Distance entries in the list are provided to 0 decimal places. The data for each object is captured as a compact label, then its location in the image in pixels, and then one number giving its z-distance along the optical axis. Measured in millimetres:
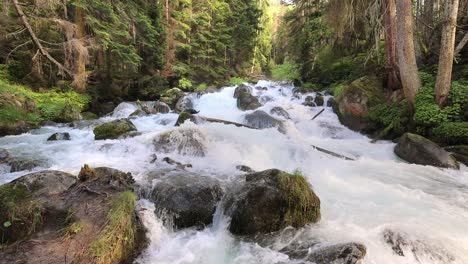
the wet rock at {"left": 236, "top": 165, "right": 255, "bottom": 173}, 6555
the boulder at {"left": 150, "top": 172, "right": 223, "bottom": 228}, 4531
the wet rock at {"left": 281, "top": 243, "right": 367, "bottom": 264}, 3422
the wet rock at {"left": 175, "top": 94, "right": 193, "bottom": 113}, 15914
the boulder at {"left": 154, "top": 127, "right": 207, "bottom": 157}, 7633
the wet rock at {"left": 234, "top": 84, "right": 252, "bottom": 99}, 17966
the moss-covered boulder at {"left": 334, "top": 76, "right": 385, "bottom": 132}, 11438
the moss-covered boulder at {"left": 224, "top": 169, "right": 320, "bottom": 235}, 4273
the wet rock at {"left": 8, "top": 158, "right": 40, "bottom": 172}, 6082
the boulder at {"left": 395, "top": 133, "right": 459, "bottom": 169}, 7352
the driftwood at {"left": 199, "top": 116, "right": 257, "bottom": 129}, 10478
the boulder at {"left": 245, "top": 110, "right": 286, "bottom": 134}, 11227
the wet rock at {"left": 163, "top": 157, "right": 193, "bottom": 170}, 6499
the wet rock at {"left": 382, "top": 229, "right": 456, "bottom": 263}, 3648
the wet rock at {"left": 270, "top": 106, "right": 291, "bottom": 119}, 13457
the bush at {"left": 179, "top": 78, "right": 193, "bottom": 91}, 21081
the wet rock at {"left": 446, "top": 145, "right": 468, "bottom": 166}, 7557
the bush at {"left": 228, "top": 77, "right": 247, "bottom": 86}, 26375
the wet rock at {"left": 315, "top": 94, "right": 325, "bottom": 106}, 14914
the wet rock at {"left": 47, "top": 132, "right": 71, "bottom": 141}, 8906
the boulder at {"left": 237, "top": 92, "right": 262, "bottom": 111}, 15420
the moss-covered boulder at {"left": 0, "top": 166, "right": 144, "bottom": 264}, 3043
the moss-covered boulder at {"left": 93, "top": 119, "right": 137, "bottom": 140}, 8859
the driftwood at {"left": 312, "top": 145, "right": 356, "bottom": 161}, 8130
